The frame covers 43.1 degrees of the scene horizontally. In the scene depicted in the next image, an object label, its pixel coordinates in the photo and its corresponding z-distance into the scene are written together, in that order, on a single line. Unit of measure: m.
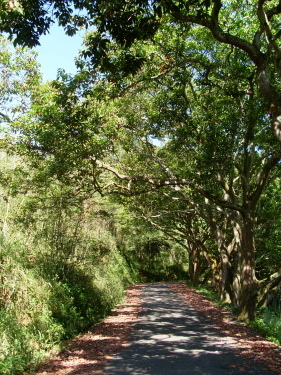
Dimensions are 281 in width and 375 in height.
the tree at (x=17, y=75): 12.70
